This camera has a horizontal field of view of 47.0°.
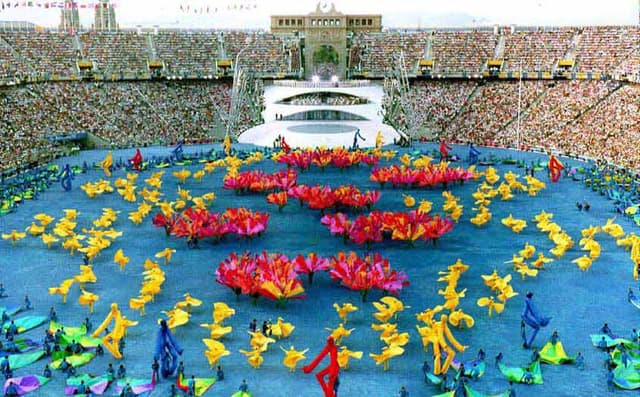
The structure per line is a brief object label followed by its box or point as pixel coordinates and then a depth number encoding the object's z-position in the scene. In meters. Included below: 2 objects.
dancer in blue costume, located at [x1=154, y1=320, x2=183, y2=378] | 21.81
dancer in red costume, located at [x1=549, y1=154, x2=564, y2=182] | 50.66
